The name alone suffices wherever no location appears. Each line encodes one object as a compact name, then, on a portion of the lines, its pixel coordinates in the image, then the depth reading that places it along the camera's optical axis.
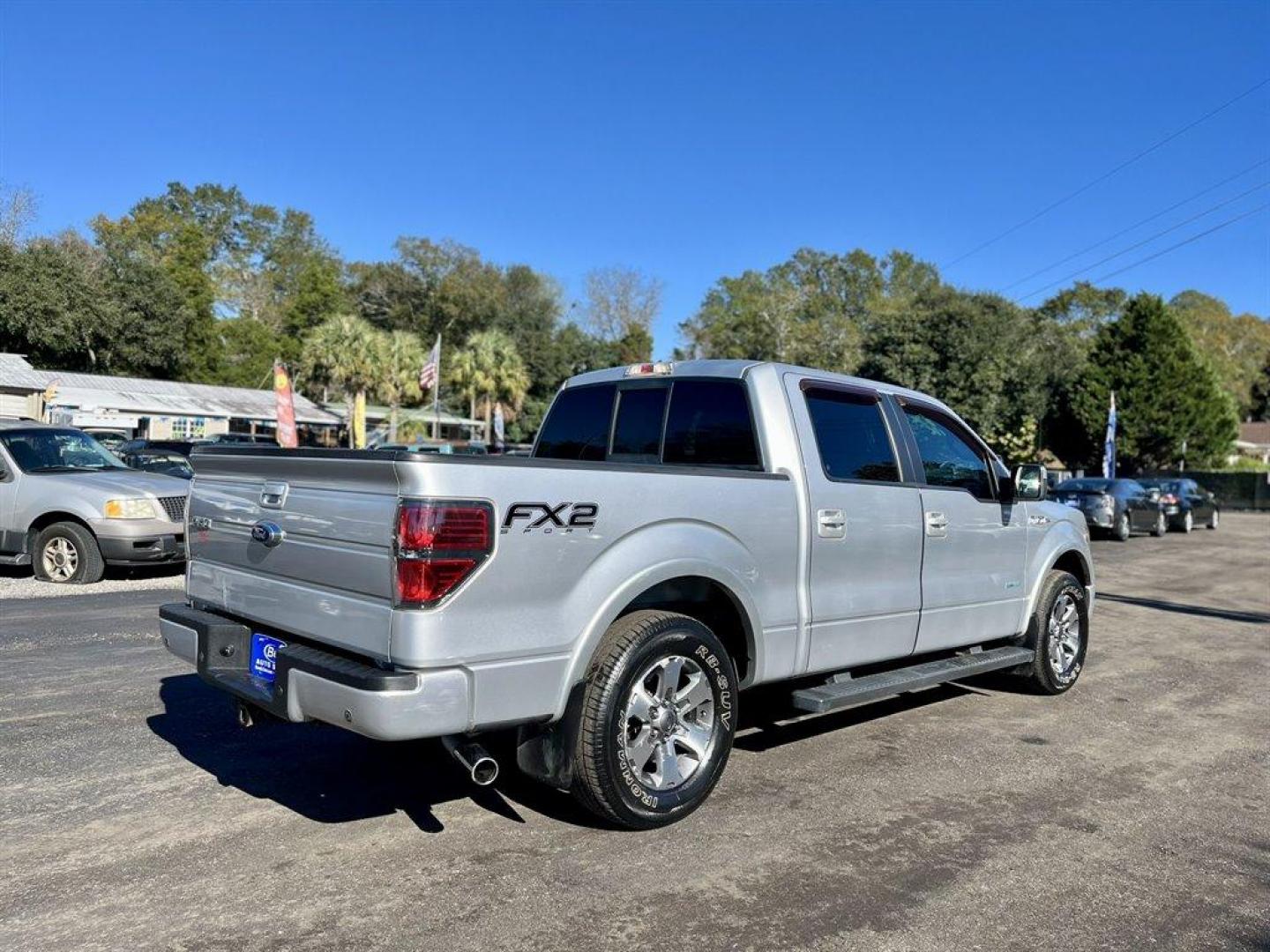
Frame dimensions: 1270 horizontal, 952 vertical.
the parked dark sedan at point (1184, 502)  26.61
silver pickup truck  3.40
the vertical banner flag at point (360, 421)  41.43
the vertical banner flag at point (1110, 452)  33.53
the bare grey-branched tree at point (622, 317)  71.31
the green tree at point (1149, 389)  45.00
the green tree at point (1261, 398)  94.19
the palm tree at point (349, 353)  46.19
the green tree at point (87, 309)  45.16
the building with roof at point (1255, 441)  75.25
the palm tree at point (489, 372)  52.09
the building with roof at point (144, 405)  33.84
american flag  37.41
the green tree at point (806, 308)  53.91
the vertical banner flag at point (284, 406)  17.92
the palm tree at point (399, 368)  47.69
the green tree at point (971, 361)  42.91
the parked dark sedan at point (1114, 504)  22.08
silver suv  10.28
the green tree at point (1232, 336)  90.56
